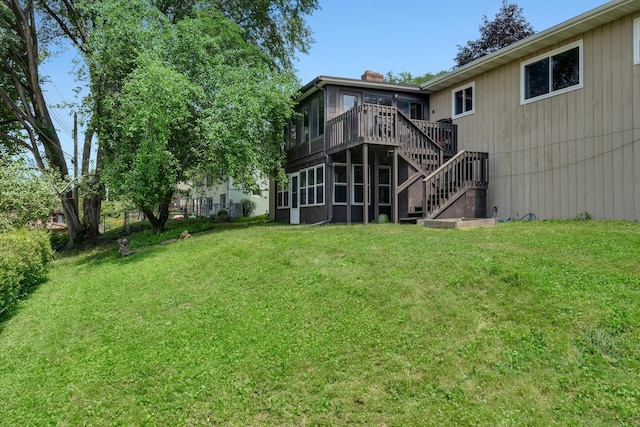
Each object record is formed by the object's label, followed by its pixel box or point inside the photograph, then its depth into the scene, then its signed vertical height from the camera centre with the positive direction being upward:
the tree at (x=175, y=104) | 12.23 +3.53
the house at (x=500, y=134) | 9.29 +2.13
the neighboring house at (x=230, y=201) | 29.22 +0.87
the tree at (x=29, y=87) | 17.12 +5.68
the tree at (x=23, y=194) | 13.09 +0.69
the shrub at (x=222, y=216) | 26.81 -0.22
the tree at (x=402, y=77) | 40.43 +13.20
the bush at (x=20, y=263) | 7.47 -1.02
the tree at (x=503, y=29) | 23.95 +10.51
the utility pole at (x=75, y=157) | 18.83 +2.67
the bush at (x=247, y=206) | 28.67 +0.41
